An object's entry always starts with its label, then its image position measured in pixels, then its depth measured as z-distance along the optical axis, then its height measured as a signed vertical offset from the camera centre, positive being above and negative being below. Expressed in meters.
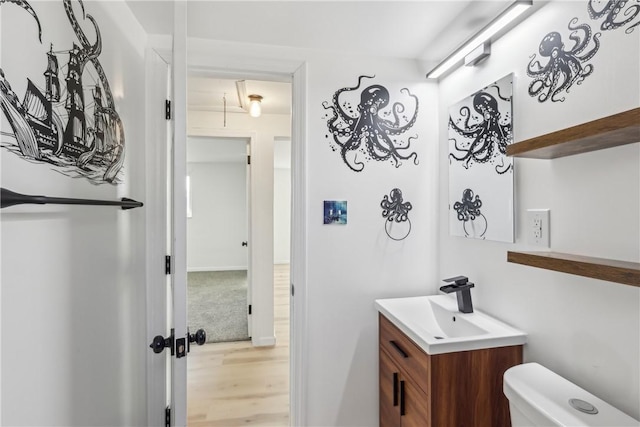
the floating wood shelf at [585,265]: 0.78 -0.15
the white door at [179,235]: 1.01 -0.07
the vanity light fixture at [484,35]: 1.17 +0.78
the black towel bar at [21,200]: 0.62 +0.03
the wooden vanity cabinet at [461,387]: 1.22 -0.70
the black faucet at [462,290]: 1.50 -0.37
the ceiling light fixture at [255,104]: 2.63 +0.93
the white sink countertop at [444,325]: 1.23 -0.51
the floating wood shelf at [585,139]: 0.78 +0.22
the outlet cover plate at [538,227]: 1.20 -0.05
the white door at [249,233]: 3.17 -0.20
